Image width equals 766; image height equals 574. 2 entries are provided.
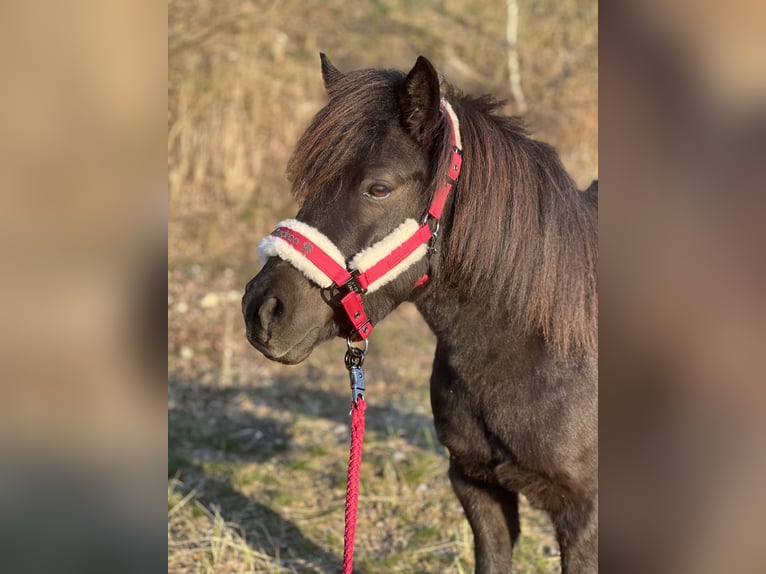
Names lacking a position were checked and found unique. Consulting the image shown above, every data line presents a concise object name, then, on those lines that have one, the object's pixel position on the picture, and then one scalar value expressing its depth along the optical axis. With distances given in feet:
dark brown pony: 7.82
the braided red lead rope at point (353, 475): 7.38
